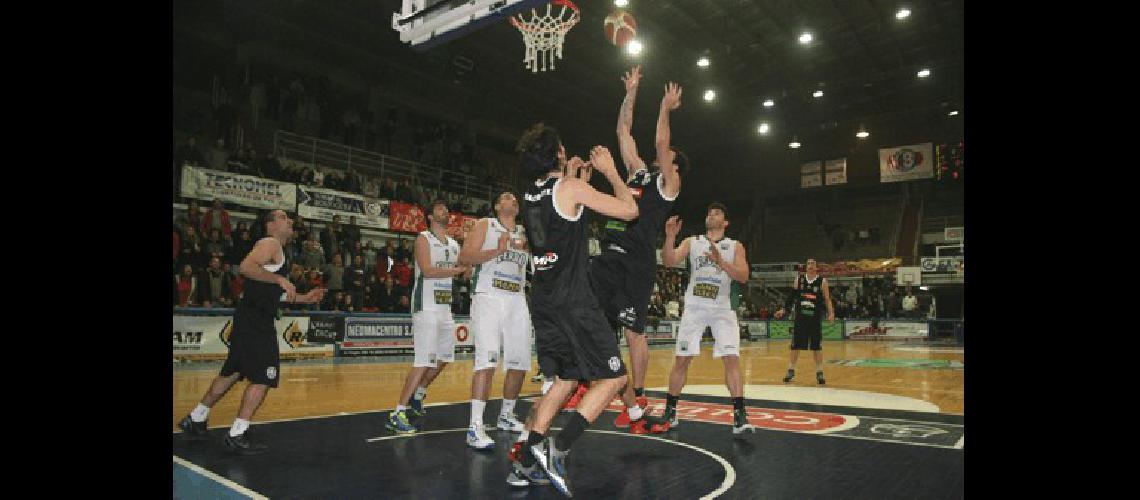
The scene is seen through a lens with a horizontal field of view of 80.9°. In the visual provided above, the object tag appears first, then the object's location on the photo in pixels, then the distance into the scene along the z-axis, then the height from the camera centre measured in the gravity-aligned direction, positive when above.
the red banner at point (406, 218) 19.61 +1.71
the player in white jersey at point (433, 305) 6.49 -0.29
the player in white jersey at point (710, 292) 6.43 -0.16
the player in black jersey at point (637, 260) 6.02 +0.15
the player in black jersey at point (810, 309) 11.99 -0.60
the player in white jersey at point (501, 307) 5.69 -0.28
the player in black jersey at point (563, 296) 4.21 -0.13
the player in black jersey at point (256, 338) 5.29 -0.51
